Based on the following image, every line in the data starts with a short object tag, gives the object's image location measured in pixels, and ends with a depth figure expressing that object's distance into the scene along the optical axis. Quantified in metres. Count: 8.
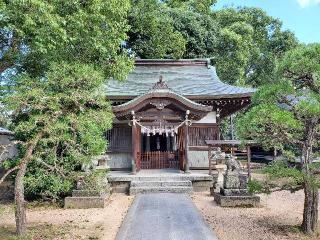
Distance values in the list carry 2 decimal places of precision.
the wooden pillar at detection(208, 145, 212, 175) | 14.44
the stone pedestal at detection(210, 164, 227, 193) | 12.62
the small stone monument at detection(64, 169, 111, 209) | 10.52
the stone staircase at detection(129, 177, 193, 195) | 13.06
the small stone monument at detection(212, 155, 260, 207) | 10.31
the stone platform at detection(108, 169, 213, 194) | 13.12
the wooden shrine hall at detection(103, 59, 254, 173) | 14.85
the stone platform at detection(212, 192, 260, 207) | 10.30
